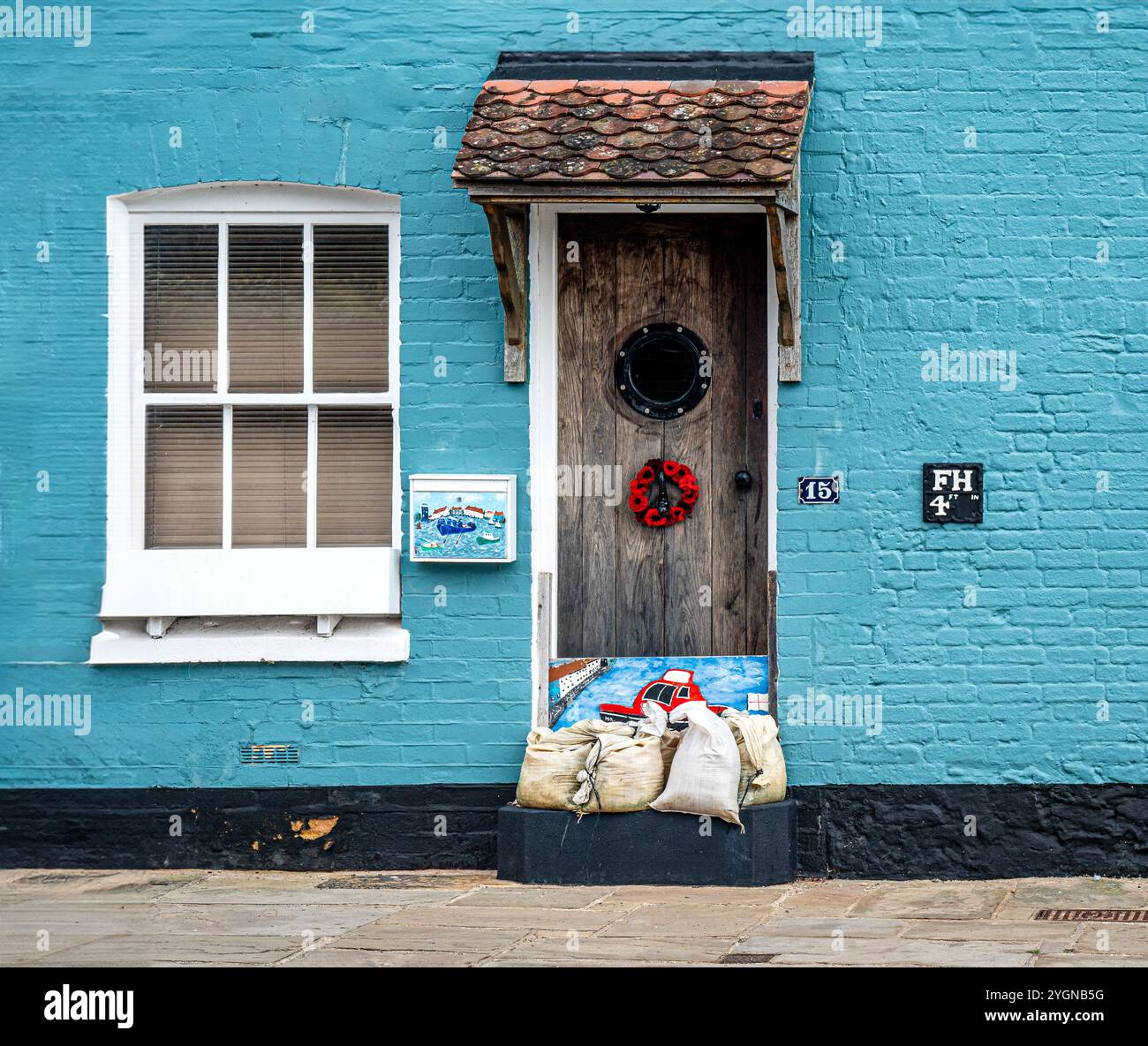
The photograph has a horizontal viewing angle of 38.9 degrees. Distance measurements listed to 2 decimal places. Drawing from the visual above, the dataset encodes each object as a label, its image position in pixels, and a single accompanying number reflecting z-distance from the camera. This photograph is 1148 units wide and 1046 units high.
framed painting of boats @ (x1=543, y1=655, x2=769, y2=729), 7.75
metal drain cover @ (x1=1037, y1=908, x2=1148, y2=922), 6.71
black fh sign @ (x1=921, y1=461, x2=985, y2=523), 7.71
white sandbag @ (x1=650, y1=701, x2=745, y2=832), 7.32
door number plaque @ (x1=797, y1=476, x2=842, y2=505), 7.74
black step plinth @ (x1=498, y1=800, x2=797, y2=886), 7.39
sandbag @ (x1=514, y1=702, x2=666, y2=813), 7.39
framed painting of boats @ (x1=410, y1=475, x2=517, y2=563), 7.77
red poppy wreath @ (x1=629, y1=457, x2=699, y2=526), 8.05
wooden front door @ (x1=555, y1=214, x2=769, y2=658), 8.08
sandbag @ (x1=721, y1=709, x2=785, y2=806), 7.41
